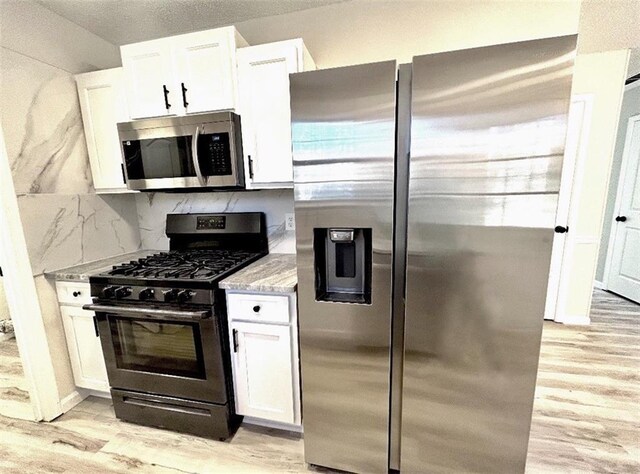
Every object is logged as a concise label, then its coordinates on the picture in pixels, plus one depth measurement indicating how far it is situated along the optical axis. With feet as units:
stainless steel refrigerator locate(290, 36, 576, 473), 3.38
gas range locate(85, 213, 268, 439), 5.09
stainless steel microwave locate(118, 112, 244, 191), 5.57
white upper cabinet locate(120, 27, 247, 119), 5.43
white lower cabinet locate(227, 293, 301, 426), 4.99
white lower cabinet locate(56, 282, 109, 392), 6.00
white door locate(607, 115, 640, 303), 11.33
